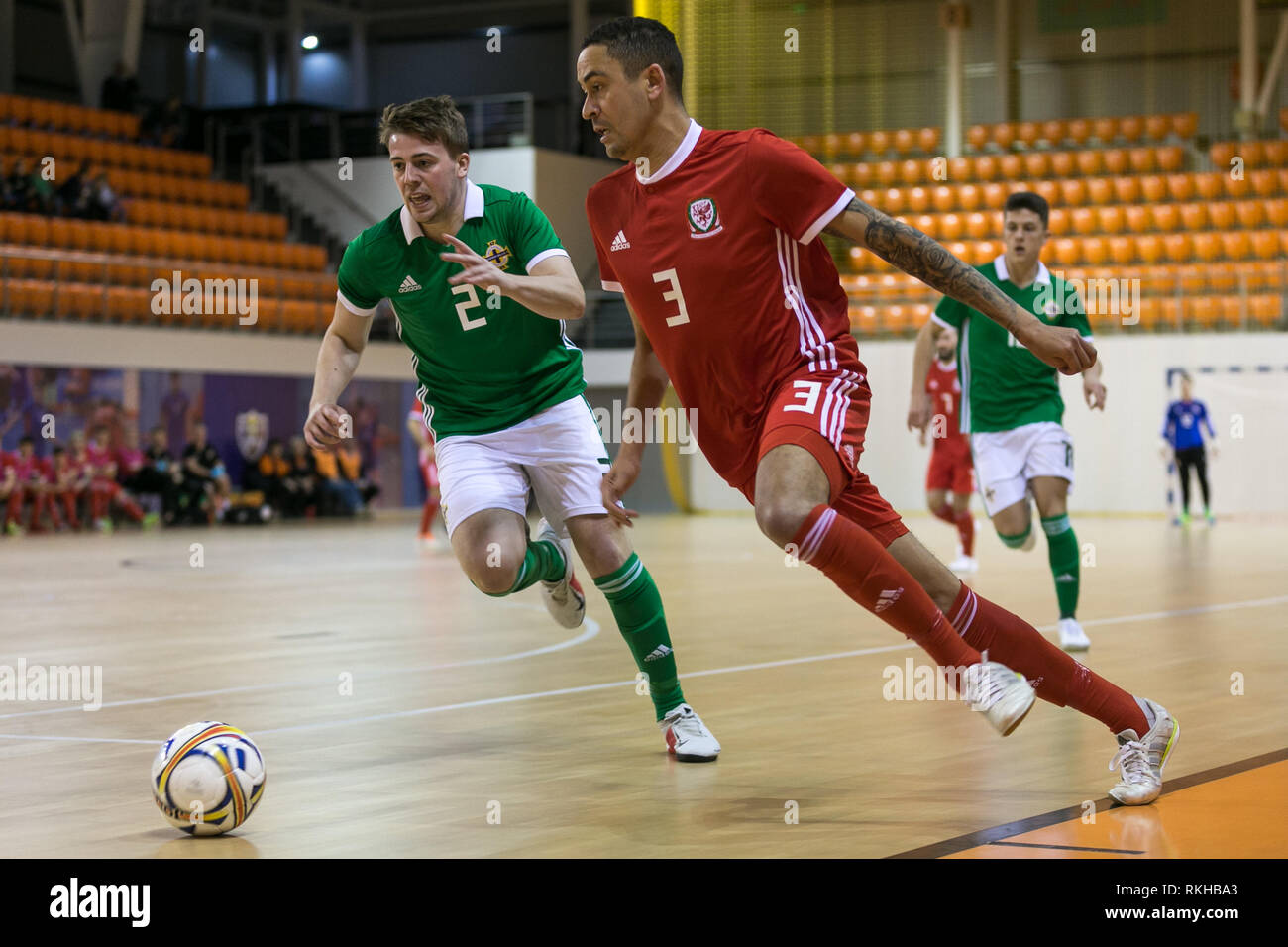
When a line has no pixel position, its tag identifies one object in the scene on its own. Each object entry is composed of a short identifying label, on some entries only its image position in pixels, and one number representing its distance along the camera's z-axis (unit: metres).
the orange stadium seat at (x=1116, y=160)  27.75
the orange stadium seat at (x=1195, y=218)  25.81
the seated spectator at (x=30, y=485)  20.61
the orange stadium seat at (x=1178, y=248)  25.31
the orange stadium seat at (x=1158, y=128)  28.30
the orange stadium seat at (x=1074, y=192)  27.11
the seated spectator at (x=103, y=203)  24.34
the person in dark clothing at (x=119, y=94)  28.12
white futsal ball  4.21
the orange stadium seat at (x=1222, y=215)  25.53
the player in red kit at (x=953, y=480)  14.39
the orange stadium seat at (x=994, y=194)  27.27
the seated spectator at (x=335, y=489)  25.33
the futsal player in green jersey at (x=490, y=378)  5.41
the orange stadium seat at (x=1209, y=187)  26.16
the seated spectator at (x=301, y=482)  24.88
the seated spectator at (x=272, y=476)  24.42
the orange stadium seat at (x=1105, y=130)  28.45
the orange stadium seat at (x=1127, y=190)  26.91
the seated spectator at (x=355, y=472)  26.06
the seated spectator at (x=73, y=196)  23.92
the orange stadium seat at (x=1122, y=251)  25.53
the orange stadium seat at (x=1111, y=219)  26.25
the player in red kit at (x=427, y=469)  17.48
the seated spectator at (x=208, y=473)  23.03
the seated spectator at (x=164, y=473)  22.53
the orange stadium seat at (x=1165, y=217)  26.03
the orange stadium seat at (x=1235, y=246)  24.80
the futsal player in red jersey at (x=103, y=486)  21.58
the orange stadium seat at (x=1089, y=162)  27.61
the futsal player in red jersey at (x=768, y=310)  4.34
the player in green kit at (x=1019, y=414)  8.38
